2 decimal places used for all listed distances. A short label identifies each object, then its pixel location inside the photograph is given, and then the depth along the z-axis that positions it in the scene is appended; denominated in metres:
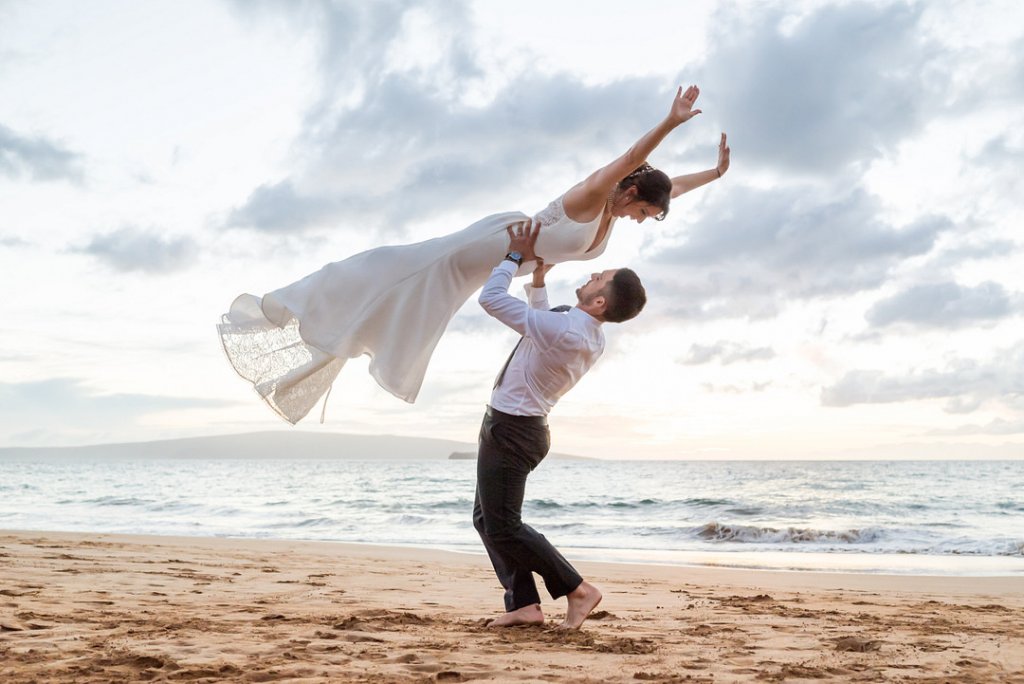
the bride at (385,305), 4.14
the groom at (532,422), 4.19
